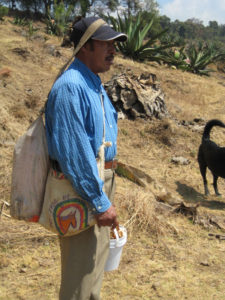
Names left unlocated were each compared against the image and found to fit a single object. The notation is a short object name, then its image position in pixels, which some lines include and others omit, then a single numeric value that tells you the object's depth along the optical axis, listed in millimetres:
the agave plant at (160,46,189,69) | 12752
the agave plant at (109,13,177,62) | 11391
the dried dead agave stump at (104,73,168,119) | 7281
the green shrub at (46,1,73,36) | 14577
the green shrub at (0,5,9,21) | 16759
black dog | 4922
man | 1473
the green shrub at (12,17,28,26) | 17528
